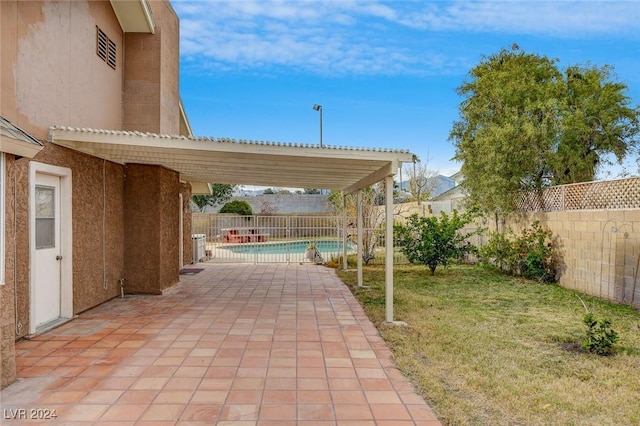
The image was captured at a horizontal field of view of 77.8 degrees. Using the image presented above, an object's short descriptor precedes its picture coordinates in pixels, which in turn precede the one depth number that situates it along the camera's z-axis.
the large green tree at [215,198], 33.19
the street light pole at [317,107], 19.44
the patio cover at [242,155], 6.91
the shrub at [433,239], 13.47
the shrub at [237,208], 27.55
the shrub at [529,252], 12.01
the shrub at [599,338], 5.84
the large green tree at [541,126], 12.46
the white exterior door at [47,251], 6.62
